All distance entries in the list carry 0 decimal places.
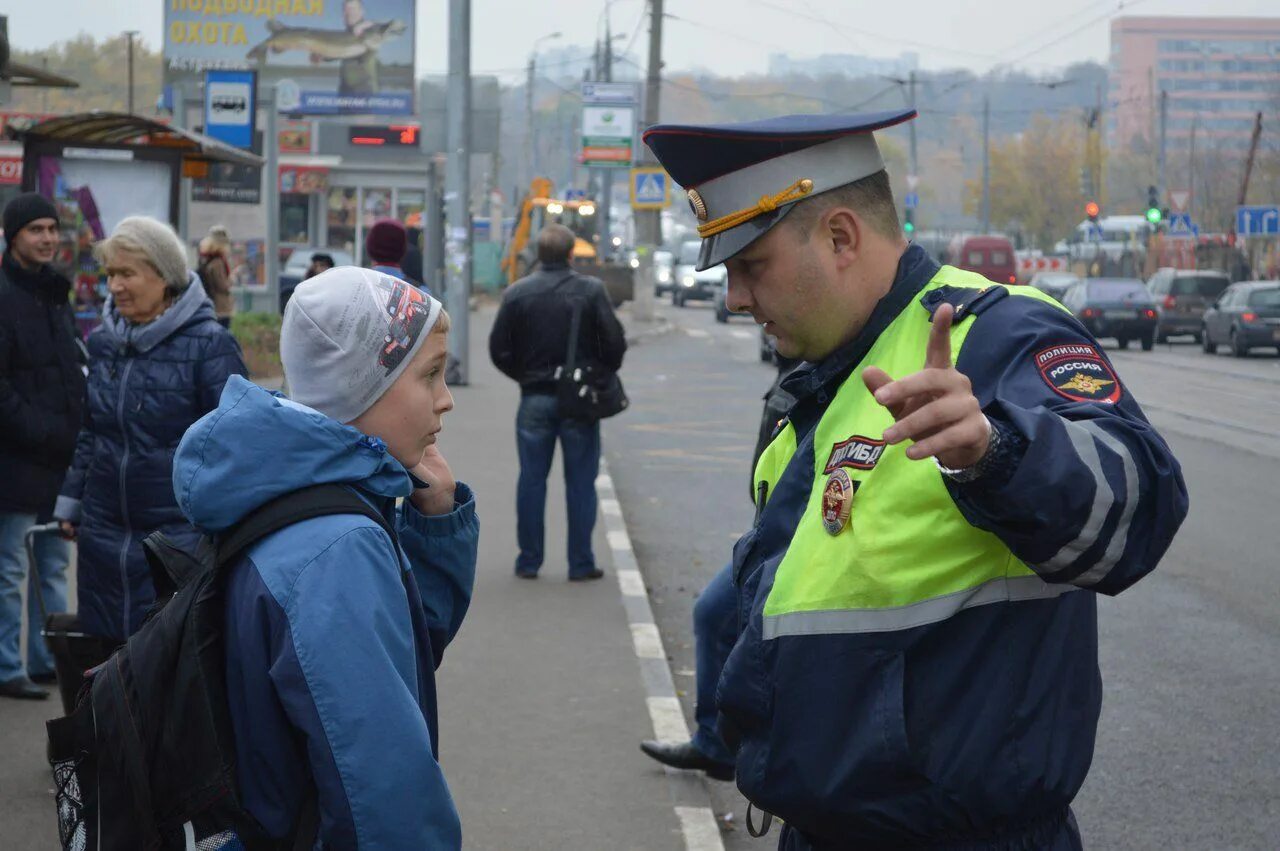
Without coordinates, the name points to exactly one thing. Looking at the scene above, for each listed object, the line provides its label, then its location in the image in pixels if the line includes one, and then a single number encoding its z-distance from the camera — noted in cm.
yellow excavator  4416
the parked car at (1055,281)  4306
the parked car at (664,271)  6309
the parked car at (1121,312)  3547
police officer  207
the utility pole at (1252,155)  4736
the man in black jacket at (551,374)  941
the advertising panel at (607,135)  3944
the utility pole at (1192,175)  6919
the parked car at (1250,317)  3303
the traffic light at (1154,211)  4712
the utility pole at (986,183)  8723
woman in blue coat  517
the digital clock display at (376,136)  4322
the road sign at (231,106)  1452
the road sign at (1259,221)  3709
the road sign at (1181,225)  4519
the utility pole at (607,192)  5500
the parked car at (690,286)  5188
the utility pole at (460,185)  2116
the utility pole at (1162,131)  7000
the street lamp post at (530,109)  7062
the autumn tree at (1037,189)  9969
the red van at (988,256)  5444
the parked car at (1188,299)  3862
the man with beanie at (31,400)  633
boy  226
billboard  3478
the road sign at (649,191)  3462
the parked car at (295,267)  3247
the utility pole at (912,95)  5888
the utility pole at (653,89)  3822
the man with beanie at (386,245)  1005
